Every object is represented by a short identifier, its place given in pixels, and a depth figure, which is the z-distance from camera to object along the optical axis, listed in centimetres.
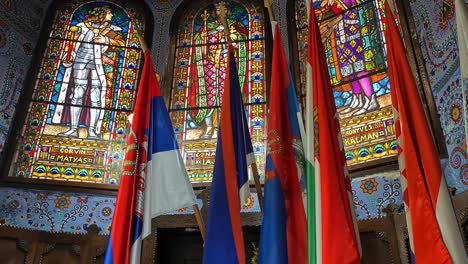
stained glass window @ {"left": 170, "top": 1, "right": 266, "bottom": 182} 420
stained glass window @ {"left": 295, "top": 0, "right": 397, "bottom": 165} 370
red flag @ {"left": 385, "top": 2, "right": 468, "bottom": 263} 197
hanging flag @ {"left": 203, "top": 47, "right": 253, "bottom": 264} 233
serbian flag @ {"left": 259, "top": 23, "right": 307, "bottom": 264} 223
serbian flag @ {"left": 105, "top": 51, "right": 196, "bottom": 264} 243
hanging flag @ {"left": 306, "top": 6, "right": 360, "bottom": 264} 203
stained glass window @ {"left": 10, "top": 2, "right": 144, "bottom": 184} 411
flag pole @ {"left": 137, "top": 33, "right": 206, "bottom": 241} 254
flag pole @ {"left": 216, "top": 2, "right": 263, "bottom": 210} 258
